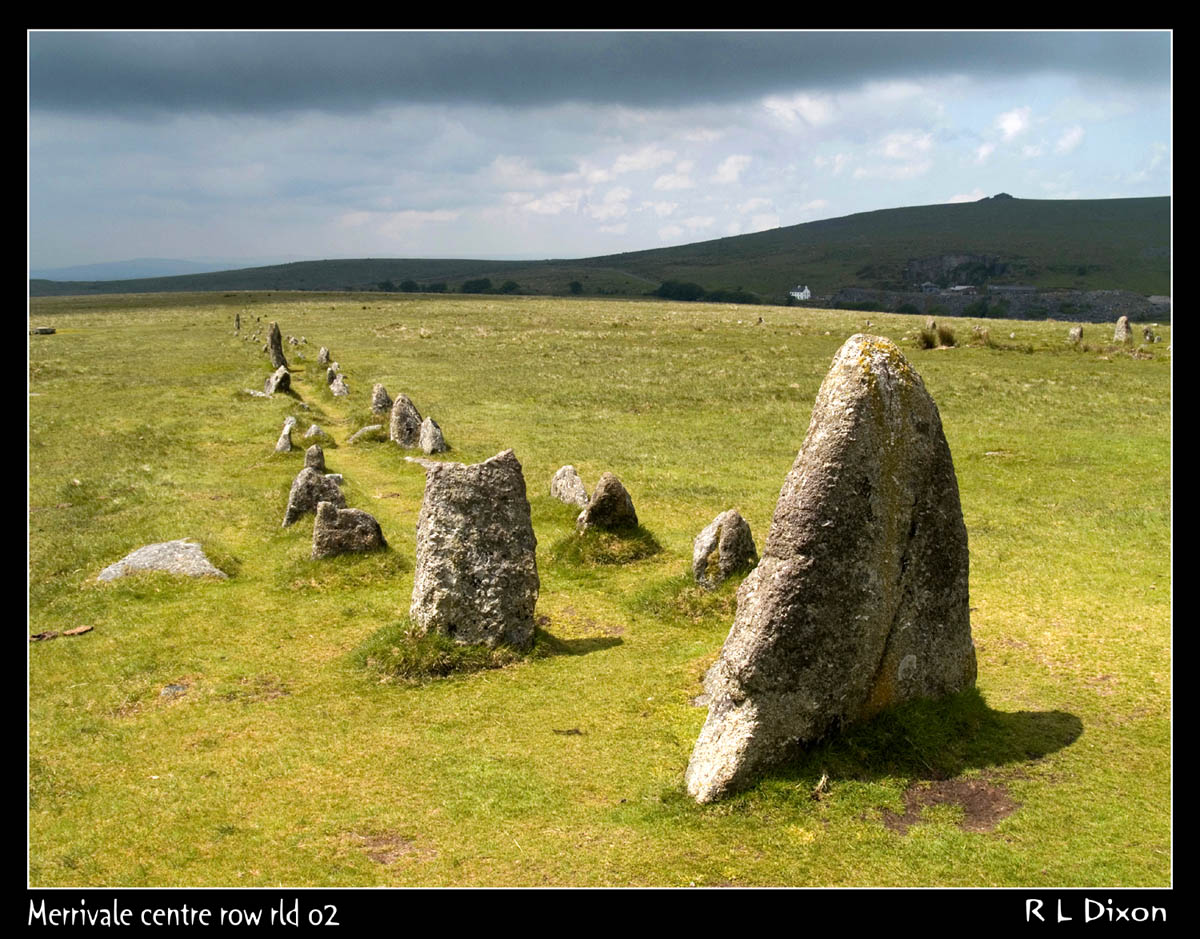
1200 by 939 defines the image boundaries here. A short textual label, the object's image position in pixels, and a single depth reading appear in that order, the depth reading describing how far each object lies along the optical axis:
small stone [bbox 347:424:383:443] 29.53
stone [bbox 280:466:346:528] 20.00
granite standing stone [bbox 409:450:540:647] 13.51
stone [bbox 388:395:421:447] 28.42
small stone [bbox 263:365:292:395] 39.75
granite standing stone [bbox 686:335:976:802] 9.42
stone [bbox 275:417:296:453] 27.34
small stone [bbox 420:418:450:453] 27.09
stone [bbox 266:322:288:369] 48.18
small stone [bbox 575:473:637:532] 17.89
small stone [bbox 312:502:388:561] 17.45
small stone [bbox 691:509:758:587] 15.34
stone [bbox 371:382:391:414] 32.53
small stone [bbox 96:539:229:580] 17.14
